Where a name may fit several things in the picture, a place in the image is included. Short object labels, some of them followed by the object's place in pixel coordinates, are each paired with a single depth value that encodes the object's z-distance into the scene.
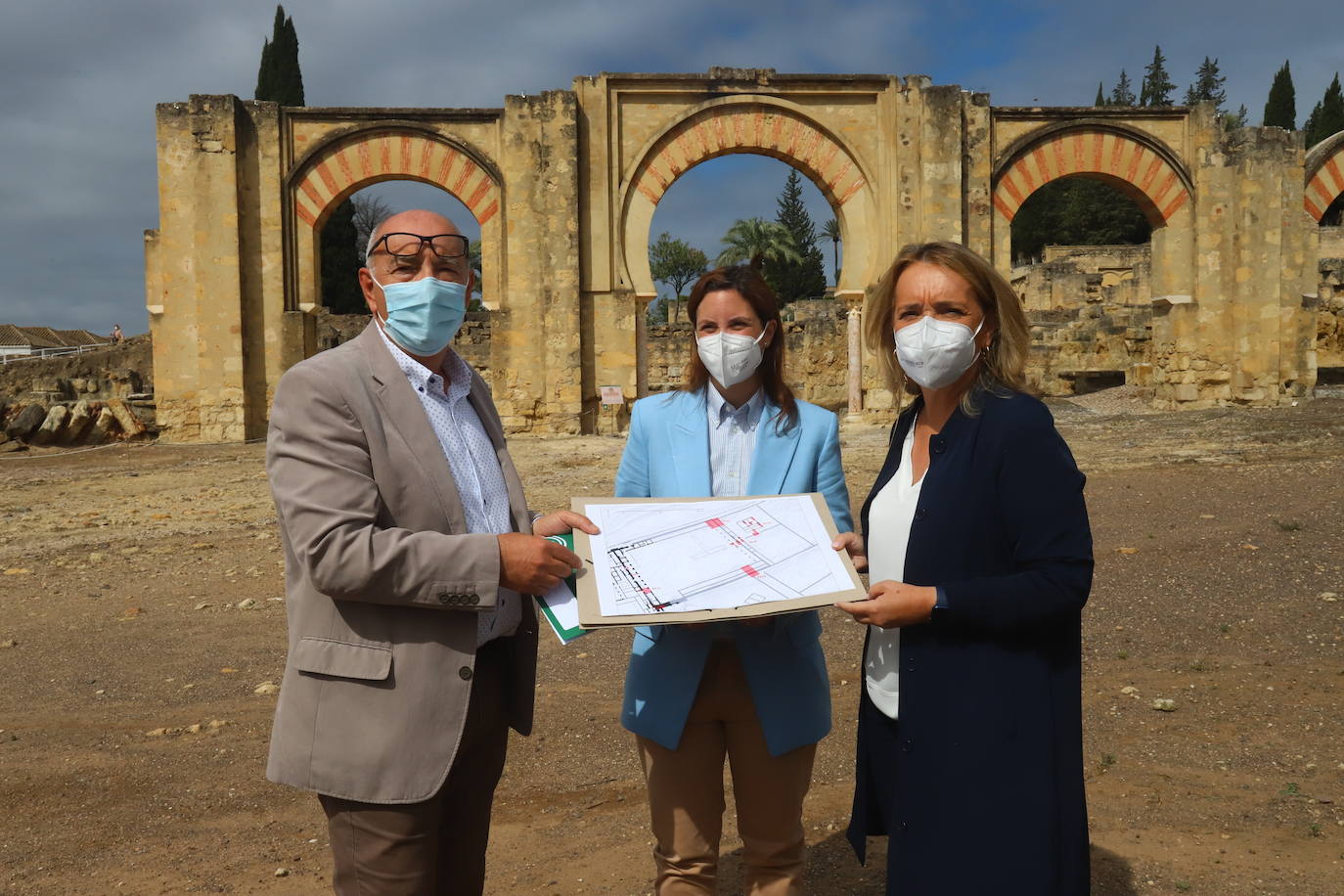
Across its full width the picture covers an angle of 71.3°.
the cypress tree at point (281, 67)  28.20
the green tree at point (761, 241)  42.72
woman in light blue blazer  2.17
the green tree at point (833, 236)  43.00
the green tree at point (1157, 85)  42.91
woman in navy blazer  1.71
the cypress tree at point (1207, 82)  45.50
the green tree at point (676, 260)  50.03
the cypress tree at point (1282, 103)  36.75
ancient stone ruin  14.23
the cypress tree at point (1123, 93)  44.22
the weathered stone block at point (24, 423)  14.92
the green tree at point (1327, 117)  35.97
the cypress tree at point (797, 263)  43.03
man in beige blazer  1.74
